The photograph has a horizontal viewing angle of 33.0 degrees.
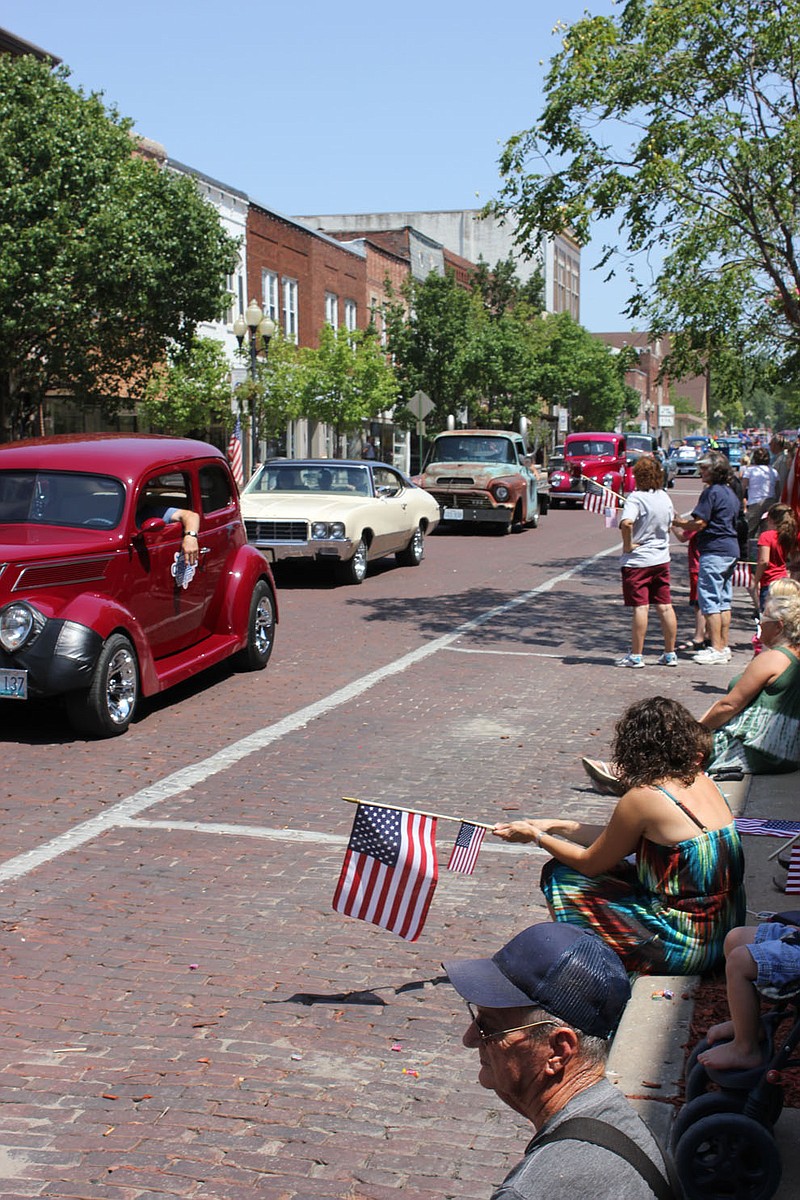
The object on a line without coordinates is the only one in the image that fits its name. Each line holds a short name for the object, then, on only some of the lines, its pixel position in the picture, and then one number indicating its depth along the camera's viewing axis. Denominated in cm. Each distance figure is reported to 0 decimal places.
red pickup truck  3884
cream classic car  1784
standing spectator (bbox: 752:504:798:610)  1045
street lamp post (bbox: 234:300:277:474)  3053
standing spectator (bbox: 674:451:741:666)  1223
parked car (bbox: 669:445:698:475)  6925
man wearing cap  222
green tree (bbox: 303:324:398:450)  3984
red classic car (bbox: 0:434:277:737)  873
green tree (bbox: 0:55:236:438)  2342
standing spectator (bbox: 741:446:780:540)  1705
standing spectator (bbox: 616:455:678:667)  1192
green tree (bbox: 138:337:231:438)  3344
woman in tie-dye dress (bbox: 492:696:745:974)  438
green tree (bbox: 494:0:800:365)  1368
